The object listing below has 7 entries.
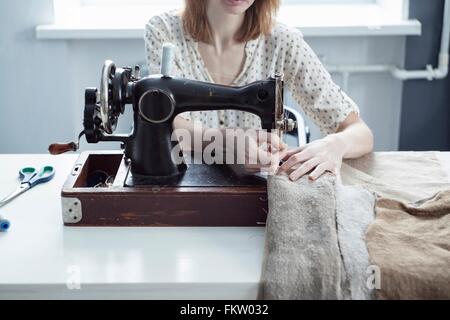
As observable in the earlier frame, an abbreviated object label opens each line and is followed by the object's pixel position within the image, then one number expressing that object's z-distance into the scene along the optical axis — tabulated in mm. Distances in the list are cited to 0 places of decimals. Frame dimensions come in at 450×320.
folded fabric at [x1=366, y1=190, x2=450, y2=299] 2002
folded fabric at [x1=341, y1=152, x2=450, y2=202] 2362
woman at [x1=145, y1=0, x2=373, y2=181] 2802
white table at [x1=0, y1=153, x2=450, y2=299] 2054
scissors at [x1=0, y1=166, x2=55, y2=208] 2416
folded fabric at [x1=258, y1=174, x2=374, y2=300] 2001
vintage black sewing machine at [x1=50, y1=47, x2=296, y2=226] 2251
